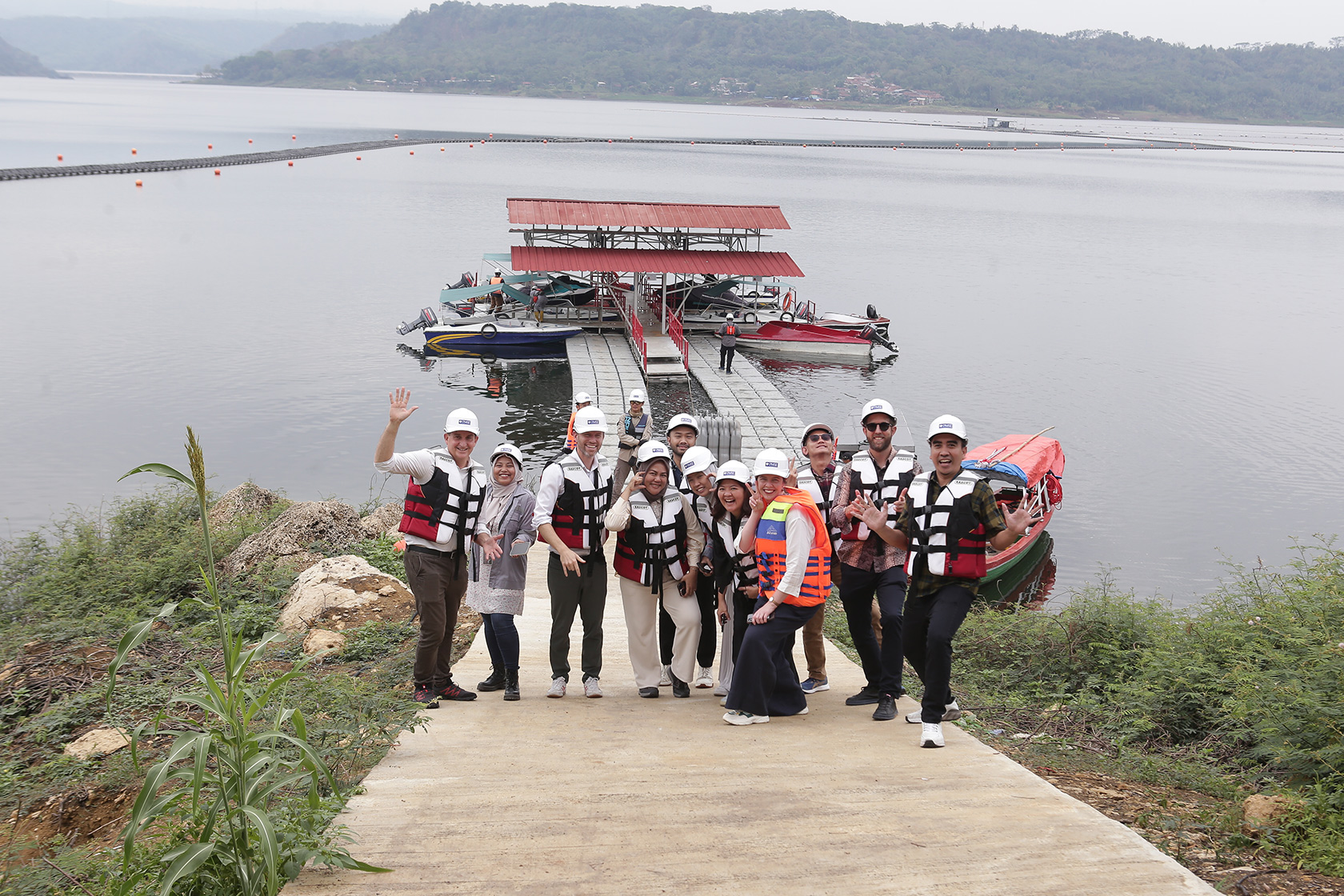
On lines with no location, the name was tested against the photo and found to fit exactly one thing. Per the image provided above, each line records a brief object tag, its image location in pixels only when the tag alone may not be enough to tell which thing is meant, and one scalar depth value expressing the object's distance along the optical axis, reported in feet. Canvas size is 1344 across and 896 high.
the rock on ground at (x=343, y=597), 29.48
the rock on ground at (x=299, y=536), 36.78
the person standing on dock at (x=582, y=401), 42.27
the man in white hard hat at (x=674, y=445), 23.99
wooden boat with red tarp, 59.88
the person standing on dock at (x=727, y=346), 99.66
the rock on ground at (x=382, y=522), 40.88
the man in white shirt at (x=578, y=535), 21.71
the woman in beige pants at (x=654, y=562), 21.74
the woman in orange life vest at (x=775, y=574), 20.38
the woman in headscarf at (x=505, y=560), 21.76
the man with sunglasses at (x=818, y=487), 22.68
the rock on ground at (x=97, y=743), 21.53
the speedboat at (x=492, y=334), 111.34
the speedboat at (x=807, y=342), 118.83
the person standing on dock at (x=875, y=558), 22.02
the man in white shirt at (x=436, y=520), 21.08
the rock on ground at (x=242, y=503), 45.06
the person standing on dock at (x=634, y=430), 28.11
